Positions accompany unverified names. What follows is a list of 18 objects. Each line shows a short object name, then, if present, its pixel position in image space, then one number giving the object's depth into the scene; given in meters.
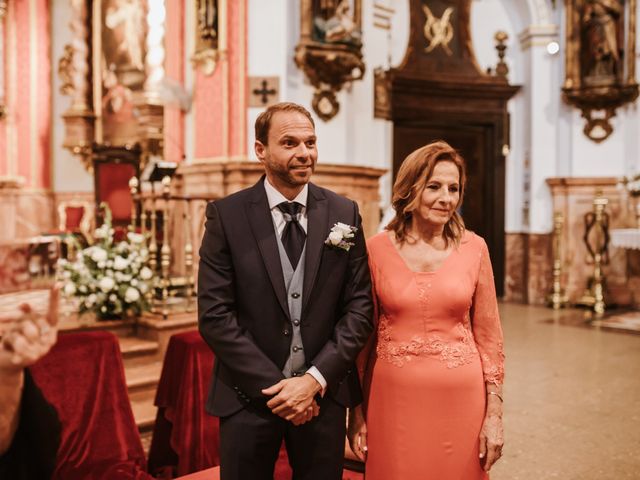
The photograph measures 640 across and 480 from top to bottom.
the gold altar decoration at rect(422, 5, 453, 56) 9.32
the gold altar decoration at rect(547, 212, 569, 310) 8.84
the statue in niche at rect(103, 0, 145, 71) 10.04
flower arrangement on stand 4.55
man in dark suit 1.79
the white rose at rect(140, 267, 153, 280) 4.62
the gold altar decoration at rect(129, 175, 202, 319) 5.20
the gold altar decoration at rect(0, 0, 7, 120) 10.15
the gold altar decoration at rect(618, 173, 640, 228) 8.19
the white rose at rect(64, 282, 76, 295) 4.60
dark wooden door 9.66
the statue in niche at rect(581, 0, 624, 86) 8.62
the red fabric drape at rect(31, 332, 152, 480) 3.08
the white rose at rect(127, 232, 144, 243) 4.65
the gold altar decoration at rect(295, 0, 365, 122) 6.90
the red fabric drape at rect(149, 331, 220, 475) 3.28
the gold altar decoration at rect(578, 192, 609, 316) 8.47
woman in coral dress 1.97
